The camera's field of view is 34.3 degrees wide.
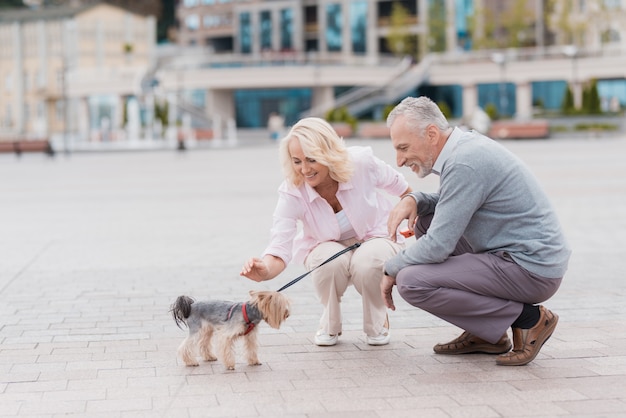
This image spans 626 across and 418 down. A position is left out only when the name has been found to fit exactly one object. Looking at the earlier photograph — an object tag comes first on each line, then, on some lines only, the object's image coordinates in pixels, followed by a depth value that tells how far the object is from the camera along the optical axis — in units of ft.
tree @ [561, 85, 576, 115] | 182.19
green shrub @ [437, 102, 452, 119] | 210.67
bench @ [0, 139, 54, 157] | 150.51
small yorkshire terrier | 17.11
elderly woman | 18.49
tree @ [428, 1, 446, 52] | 262.90
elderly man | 17.06
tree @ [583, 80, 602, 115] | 180.04
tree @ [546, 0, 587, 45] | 230.68
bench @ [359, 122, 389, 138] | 185.47
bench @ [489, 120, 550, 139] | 161.79
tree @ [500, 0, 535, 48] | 252.83
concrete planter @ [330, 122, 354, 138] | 189.78
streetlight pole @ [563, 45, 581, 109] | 221.62
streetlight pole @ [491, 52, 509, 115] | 231.91
